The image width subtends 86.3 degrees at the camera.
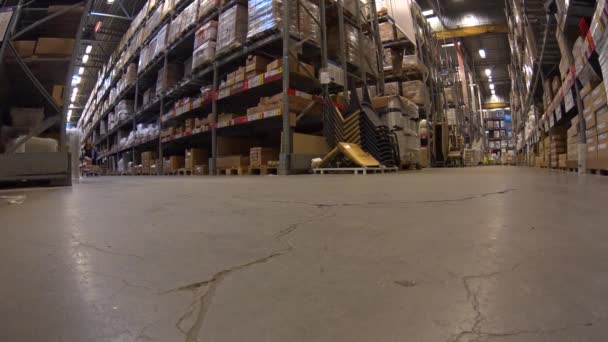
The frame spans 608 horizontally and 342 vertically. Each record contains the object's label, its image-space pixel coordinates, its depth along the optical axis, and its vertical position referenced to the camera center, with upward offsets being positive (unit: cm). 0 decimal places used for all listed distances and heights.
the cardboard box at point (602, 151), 318 +9
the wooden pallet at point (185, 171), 797 -10
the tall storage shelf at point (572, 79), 321 +97
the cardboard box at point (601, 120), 313 +39
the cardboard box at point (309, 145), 540 +35
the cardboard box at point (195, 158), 788 +22
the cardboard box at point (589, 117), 351 +48
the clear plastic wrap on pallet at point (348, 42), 669 +255
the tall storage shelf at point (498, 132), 2628 +242
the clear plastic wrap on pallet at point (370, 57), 723 +244
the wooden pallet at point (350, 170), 483 -10
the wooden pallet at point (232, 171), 625 -10
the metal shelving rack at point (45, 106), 269 +59
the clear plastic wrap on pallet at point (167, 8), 827 +412
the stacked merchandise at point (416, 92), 885 +195
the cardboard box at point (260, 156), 589 +17
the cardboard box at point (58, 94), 304 +71
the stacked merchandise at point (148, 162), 1004 +18
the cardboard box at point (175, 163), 880 +11
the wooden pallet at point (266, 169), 565 -6
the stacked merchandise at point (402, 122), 688 +91
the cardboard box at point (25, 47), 286 +109
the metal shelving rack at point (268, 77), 519 +200
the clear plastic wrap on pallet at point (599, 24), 247 +110
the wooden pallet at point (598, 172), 361 -15
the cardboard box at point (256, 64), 575 +182
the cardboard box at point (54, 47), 294 +113
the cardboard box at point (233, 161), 639 +10
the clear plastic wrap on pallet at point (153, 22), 885 +413
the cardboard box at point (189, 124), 796 +107
